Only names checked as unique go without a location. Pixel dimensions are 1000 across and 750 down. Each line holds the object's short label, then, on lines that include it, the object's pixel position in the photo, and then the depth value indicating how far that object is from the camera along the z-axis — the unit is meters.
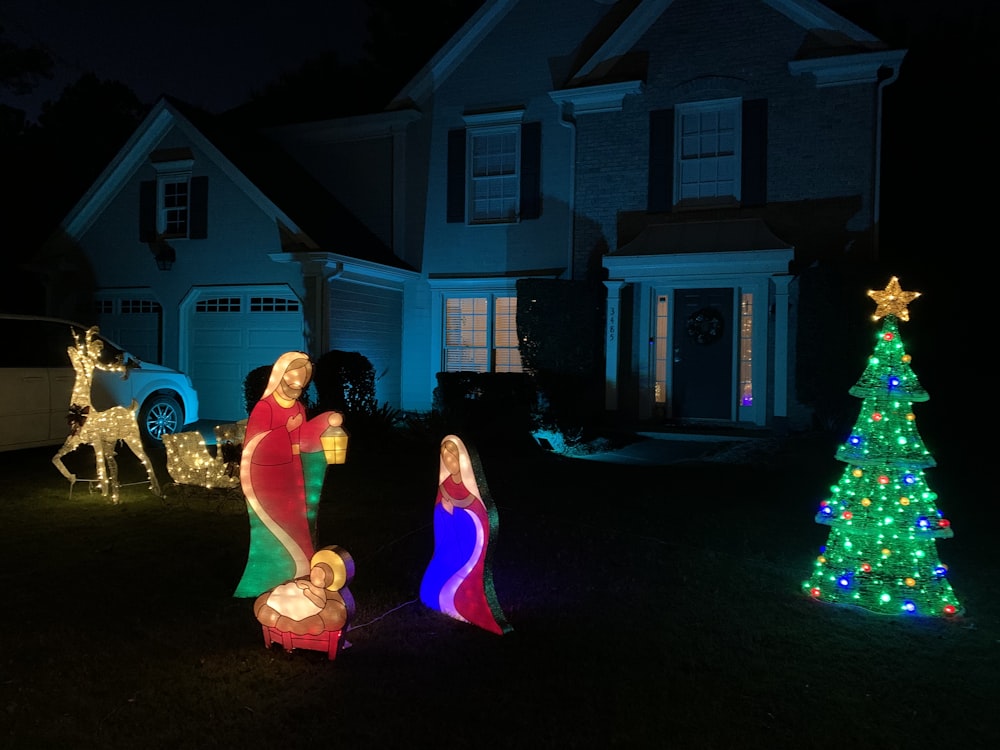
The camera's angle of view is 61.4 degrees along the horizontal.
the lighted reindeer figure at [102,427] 7.86
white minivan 9.93
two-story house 12.49
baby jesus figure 4.21
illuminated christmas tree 5.09
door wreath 13.09
